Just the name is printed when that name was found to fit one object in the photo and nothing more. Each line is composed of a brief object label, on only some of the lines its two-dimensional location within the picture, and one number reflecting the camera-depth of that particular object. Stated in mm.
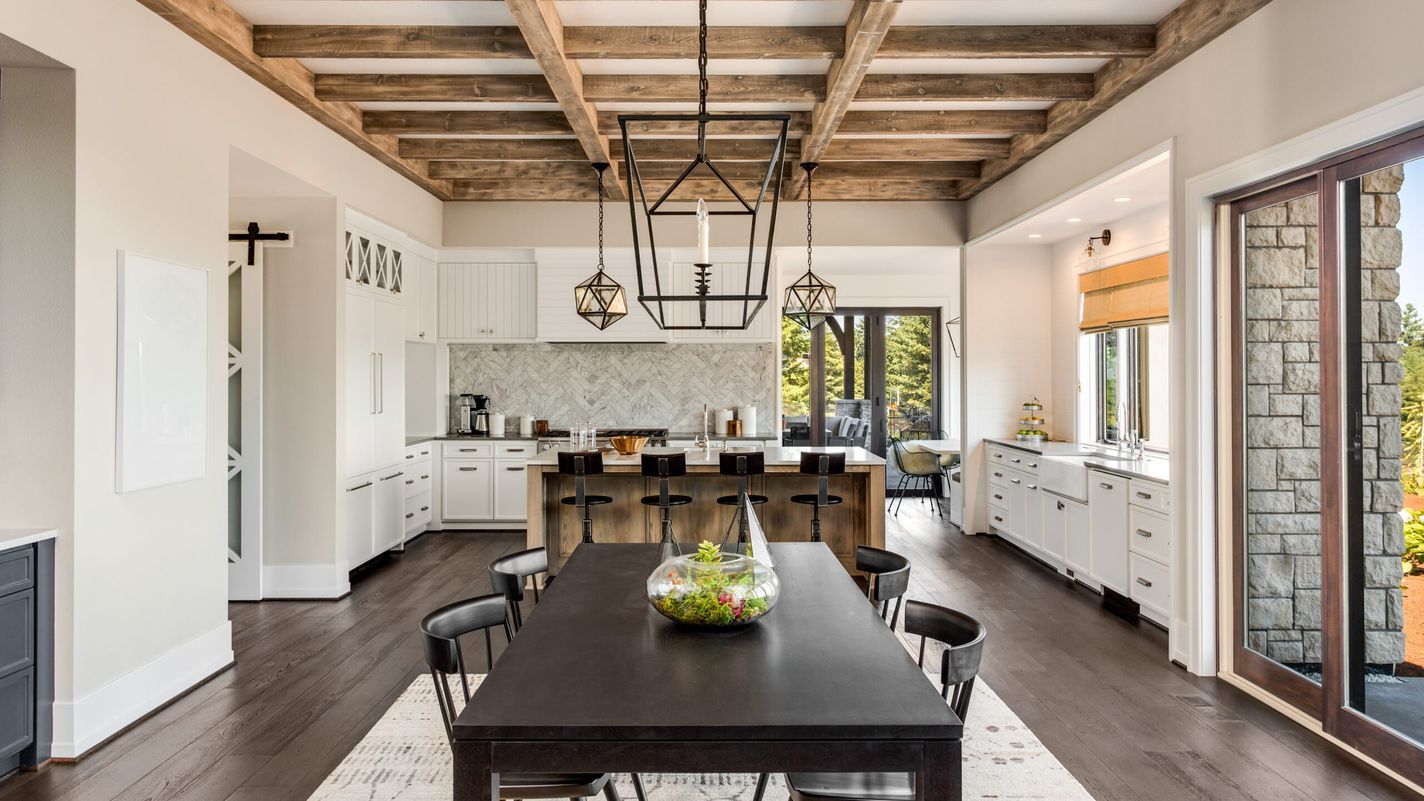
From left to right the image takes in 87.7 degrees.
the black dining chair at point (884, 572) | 2604
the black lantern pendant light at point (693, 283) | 6473
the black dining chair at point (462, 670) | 1836
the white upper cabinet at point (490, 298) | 7133
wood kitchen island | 5387
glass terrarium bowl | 1979
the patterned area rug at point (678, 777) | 2514
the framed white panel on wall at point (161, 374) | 3037
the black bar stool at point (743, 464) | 4891
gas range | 6699
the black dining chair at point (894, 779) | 1795
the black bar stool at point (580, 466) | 4859
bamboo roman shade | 5219
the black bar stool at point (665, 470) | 4898
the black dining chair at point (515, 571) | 2516
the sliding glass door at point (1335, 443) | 2621
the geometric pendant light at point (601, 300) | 4777
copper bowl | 5336
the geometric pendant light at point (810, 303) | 5066
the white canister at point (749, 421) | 7289
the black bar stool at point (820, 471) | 4945
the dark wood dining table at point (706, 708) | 1470
